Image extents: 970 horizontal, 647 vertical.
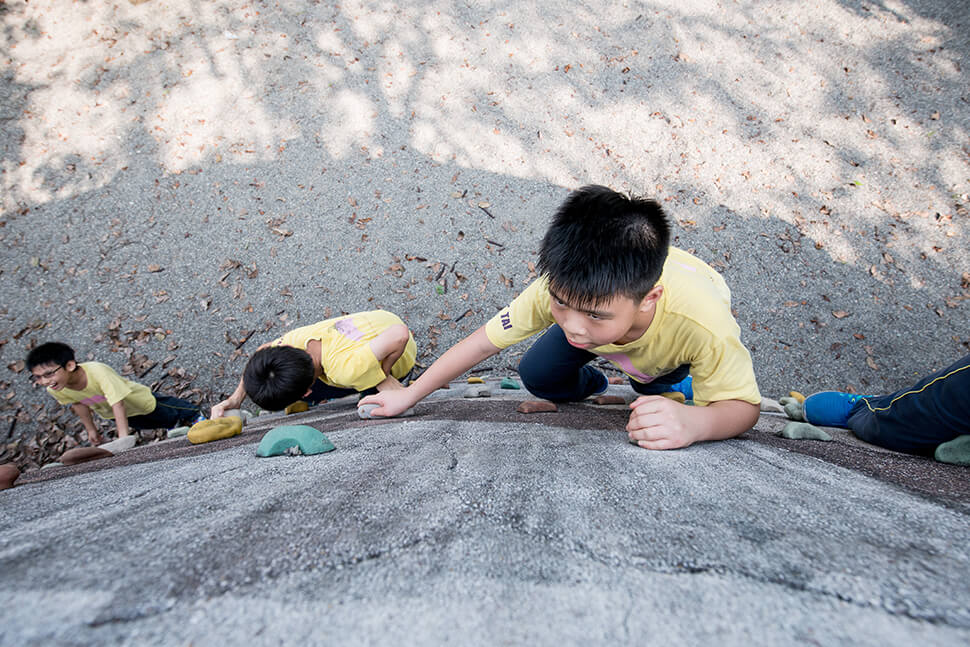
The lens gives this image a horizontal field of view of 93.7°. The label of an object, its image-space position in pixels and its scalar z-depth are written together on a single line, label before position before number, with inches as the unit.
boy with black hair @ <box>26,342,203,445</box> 140.9
